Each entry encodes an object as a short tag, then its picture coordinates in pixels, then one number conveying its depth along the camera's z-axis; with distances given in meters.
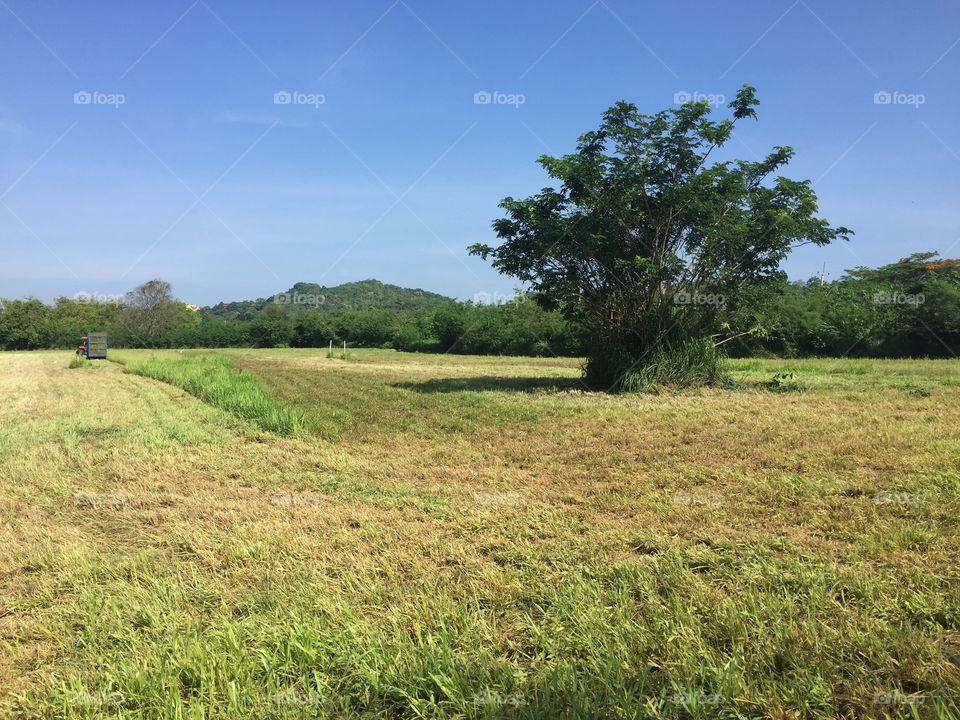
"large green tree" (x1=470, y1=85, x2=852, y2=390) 13.48
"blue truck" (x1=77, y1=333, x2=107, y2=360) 32.61
